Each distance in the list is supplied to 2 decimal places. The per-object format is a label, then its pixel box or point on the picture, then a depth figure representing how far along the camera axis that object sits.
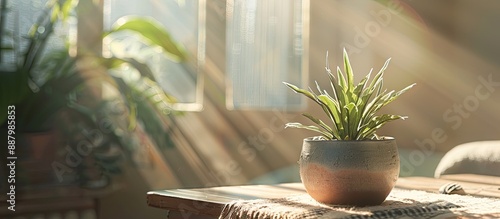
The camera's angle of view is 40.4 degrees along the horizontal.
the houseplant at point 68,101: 2.93
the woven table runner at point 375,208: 1.33
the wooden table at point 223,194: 1.54
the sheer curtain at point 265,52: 4.54
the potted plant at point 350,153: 1.42
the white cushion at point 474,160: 2.56
